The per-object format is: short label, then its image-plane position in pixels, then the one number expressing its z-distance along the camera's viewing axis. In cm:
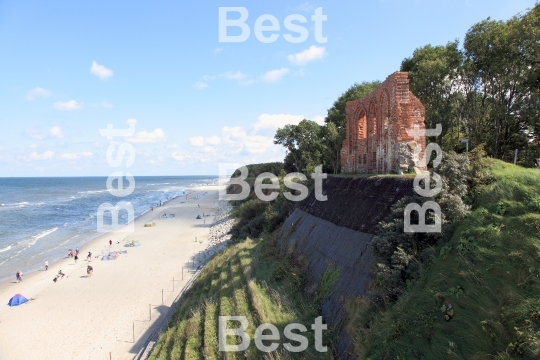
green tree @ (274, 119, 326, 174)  4250
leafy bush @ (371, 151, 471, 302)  767
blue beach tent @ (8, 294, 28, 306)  1939
